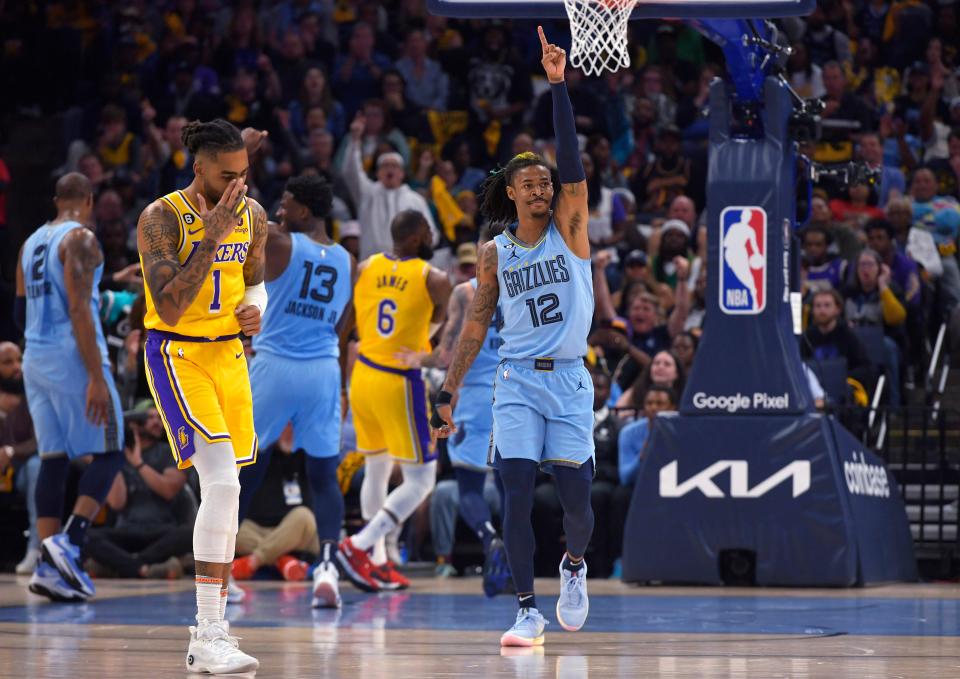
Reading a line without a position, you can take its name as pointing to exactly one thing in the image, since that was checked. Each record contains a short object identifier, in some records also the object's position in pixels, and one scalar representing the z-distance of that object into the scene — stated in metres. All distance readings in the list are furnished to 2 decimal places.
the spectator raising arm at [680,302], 25.87
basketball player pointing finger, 13.43
